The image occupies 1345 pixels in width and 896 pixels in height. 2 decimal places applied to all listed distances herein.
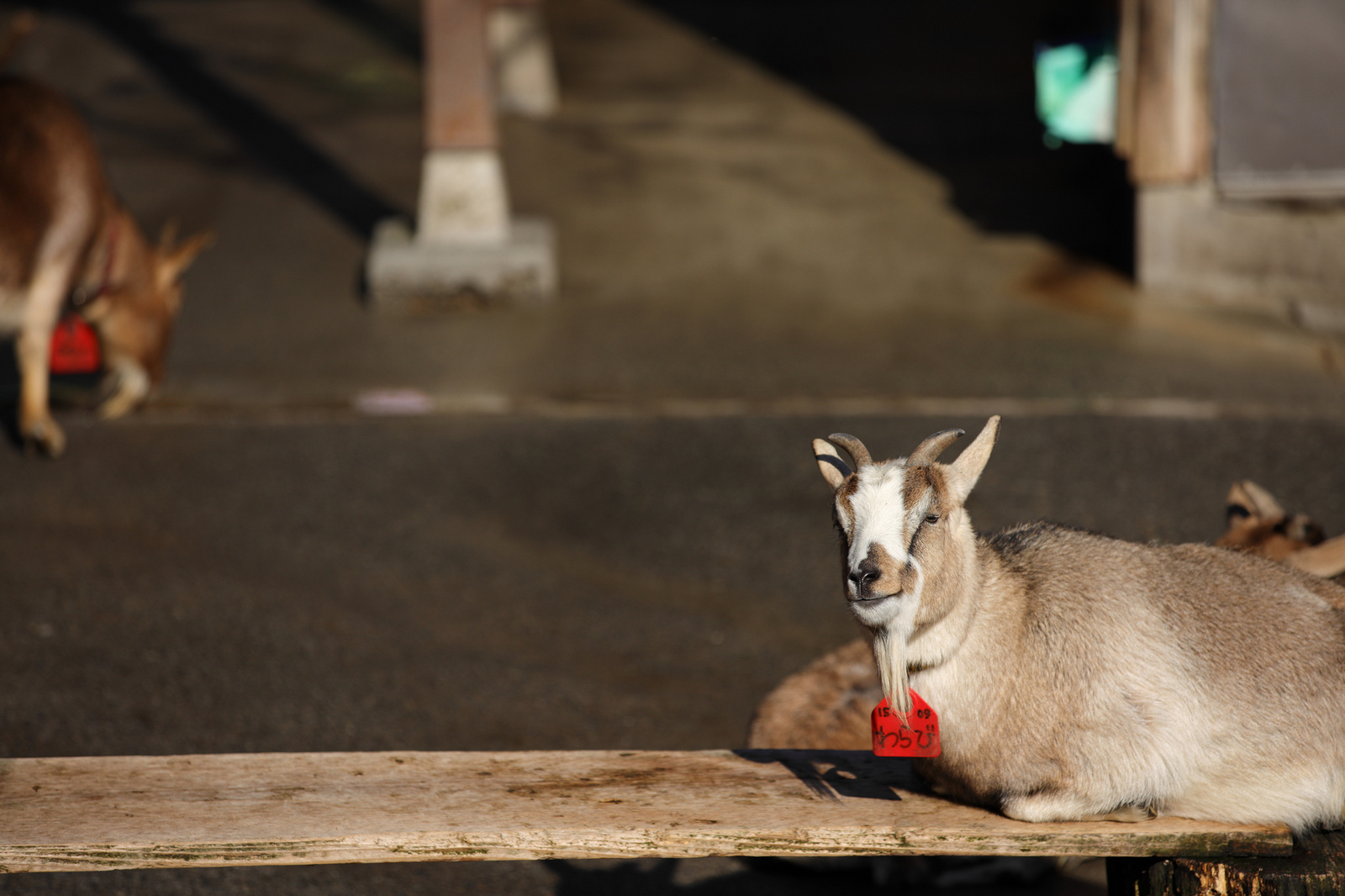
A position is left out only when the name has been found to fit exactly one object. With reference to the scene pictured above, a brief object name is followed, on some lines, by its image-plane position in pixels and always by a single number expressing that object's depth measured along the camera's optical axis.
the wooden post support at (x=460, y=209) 18.77
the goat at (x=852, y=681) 7.76
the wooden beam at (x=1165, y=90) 17.80
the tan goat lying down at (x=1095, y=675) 5.42
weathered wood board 5.62
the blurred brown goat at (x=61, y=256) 13.98
